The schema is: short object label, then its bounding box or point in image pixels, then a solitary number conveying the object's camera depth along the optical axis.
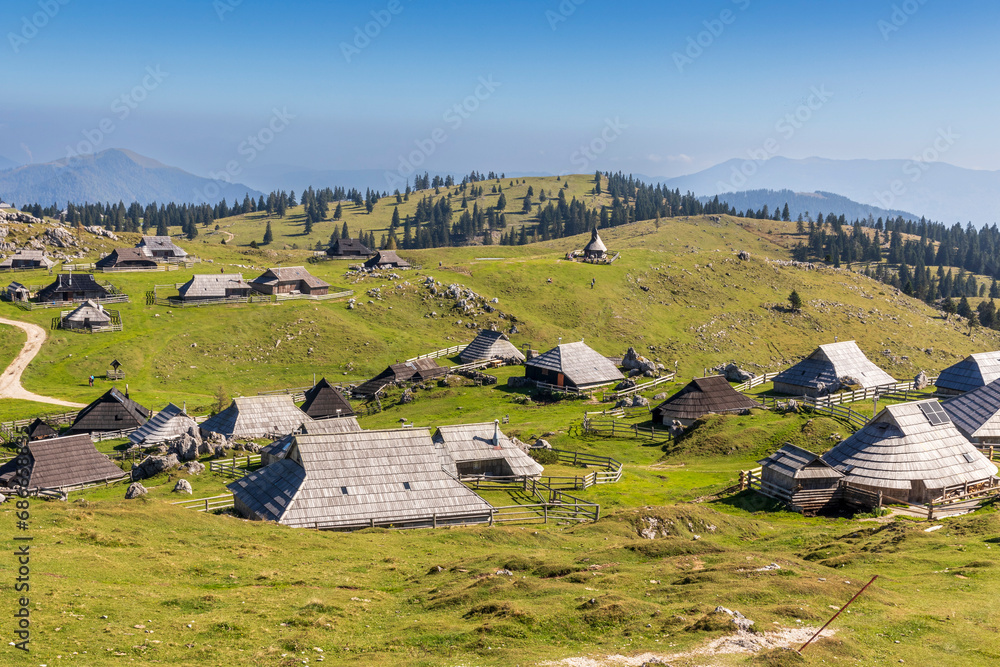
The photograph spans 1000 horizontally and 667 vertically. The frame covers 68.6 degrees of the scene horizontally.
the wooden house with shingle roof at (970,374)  64.50
